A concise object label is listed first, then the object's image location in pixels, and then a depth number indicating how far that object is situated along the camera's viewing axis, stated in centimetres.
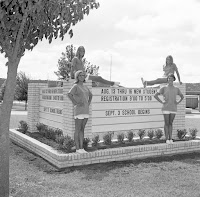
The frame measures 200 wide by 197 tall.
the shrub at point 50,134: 921
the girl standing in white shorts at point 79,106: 705
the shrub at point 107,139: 811
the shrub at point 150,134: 923
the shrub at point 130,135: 877
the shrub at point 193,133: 960
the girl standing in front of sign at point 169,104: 856
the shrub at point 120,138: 849
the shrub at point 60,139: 772
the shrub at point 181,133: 947
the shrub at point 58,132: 894
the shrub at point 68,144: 725
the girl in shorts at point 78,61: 839
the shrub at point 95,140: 786
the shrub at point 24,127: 1098
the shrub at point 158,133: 930
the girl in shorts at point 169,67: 956
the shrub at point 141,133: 920
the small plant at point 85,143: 752
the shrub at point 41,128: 1023
